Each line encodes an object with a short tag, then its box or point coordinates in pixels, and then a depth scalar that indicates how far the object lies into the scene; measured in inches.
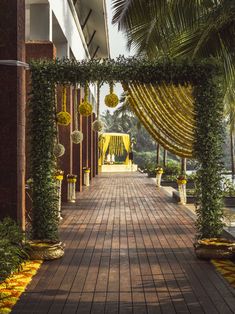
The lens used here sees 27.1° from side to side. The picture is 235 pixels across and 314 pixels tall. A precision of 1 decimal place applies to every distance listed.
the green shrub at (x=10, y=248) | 230.7
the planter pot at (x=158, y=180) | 855.7
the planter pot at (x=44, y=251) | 279.3
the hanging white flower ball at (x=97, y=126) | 505.7
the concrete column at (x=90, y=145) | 1008.9
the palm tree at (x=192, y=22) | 343.3
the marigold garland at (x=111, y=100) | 311.6
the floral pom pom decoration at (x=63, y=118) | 306.0
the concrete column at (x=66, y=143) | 573.3
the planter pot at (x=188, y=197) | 618.8
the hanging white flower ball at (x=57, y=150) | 303.9
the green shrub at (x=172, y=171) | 1111.0
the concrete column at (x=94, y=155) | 1210.1
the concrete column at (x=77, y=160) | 705.0
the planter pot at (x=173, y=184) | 917.4
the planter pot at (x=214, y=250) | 279.3
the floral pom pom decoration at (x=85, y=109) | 325.4
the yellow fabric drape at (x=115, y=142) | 1496.1
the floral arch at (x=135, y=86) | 291.7
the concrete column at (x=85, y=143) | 858.5
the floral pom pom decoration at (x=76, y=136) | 513.8
